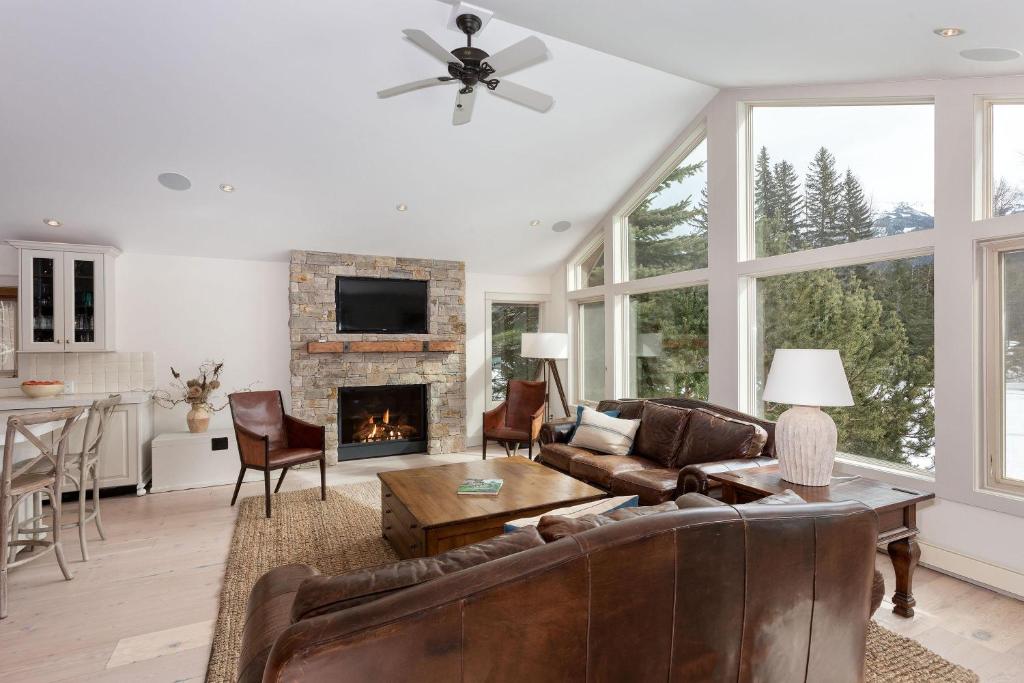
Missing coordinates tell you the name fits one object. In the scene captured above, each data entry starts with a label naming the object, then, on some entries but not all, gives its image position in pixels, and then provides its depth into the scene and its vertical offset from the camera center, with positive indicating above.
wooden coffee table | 2.77 -0.94
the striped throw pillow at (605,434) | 4.24 -0.79
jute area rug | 2.18 -1.37
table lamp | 2.60 -0.33
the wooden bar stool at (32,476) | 2.64 -0.76
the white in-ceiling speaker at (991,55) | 2.51 +1.38
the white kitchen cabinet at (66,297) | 4.59 +0.41
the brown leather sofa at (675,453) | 3.30 -0.81
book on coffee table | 3.15 -0.91
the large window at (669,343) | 4.95 -0.05
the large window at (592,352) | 6.52 -0.17
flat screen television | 5.87 +0.40
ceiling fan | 2.56 +1.42
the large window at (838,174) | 3.34 +1.17
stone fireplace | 5.66 -0.31
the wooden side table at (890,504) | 2.42 -0.79
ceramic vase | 5.06 -0.76
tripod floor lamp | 6.01 -0.07
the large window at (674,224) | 4.96 +1.17
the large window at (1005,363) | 2.85 -0.15
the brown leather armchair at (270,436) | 4.29 -0.84
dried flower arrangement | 5.07 -0.53
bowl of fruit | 4.44 -0.40
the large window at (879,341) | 3.28 -0.03
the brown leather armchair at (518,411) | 5.78 -0.83
